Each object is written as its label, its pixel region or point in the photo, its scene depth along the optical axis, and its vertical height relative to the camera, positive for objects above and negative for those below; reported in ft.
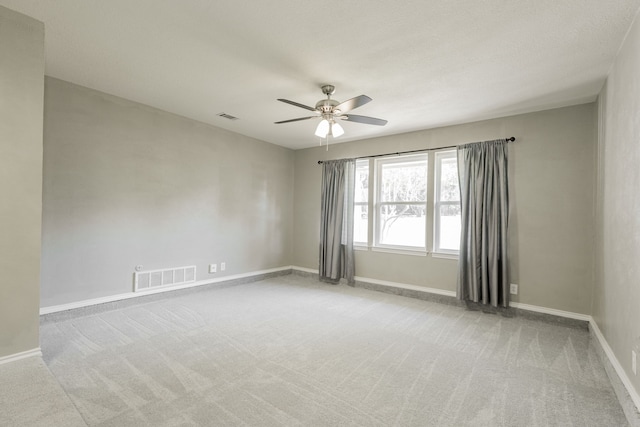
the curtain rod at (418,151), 12.81 +3.40
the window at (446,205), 14.55 +0.61
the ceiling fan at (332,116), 9.93 +3.38
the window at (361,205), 17.63 +0.64
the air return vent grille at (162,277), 12.98 -2.99
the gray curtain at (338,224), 17.62 -0.50
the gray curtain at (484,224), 12.64 -0.25
